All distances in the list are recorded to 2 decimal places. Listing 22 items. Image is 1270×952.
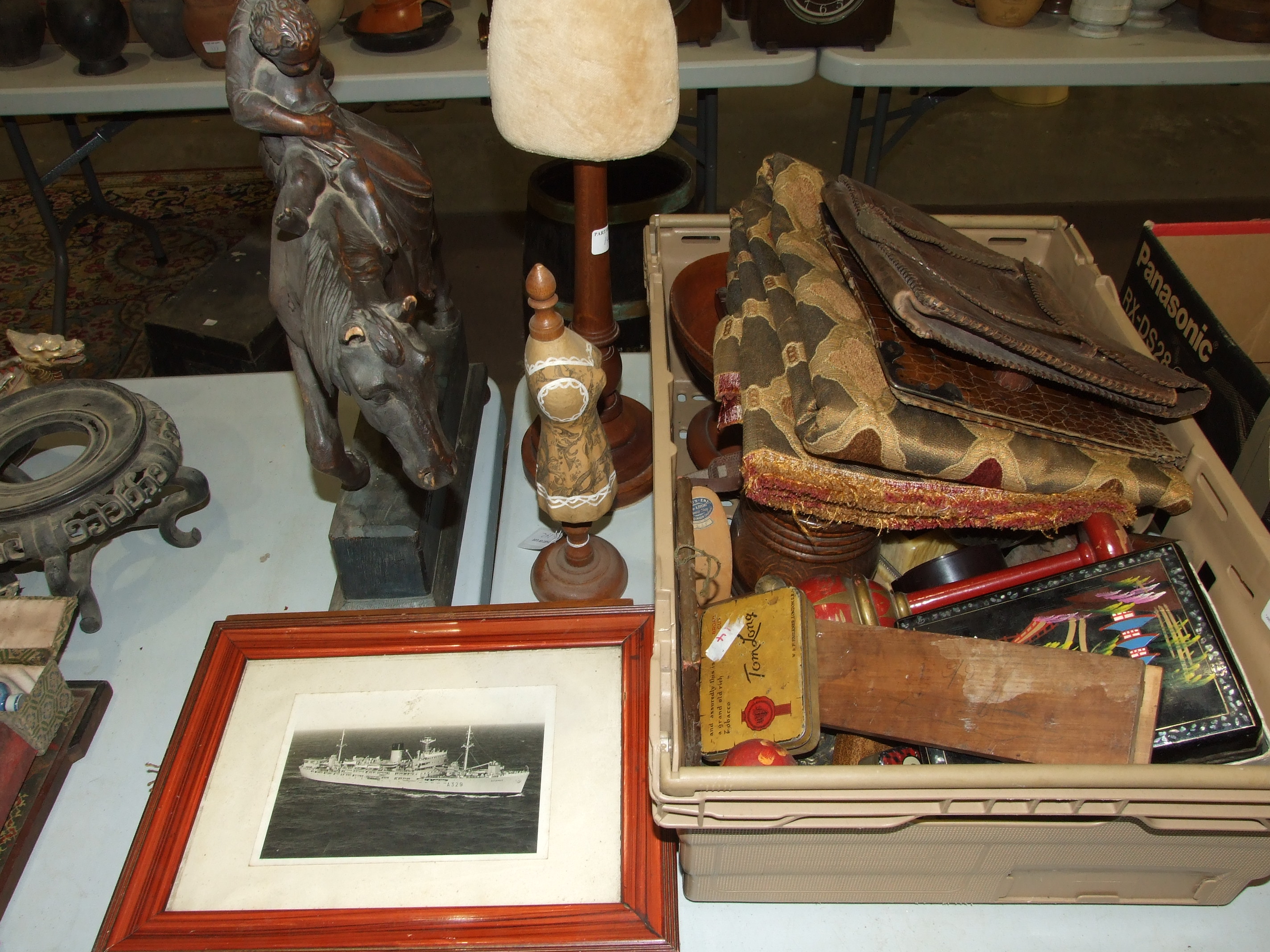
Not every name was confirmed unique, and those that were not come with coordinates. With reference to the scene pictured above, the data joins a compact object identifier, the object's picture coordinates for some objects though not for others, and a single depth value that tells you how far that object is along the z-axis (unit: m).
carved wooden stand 1.04
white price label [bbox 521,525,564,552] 1.23
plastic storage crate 0.68
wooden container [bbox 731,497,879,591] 0.98
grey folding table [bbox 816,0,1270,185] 1.83
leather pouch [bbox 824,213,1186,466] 0.85
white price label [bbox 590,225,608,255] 1.10
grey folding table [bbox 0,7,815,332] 1.84
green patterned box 0.94
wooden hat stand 1.08
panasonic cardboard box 1.09
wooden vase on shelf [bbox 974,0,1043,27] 1.91
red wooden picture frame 0.80
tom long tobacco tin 0.81
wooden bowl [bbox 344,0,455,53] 1.89
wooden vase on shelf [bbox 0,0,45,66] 1.85
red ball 0.76
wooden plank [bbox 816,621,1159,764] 0.81
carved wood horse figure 0.75
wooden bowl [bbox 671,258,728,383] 1.15
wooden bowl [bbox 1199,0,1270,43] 1.84
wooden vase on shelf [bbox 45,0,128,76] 1.81
